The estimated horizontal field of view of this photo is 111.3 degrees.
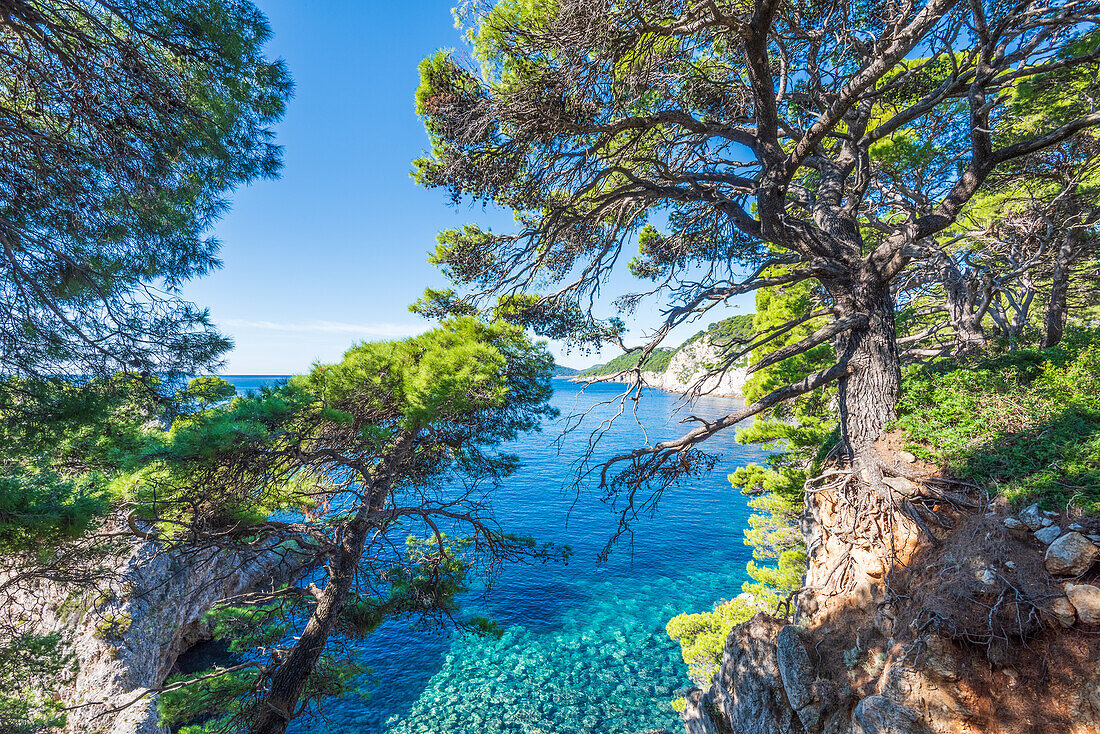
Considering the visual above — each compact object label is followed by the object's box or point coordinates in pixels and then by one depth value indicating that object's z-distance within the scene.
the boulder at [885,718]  3.13
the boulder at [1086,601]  2.75
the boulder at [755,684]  4.84
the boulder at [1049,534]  3.19
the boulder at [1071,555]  2.92
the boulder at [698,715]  7.14
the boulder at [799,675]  4.19
